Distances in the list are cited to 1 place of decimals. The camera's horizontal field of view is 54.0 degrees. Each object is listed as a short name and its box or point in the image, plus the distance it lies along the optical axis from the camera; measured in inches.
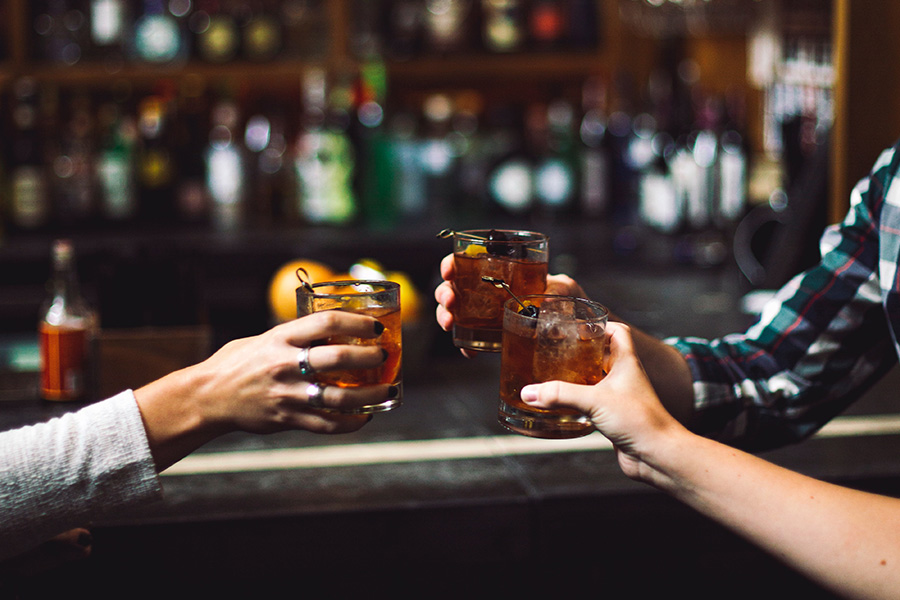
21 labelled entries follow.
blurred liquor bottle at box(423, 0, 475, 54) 110.3
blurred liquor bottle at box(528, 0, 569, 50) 111.6
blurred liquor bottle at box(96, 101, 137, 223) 104.7
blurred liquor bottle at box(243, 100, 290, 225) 109.7
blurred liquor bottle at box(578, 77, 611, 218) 109.7
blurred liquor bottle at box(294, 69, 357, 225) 104.5
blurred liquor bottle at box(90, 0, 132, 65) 107.7
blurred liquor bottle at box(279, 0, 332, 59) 111.4
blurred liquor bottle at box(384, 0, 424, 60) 110.7
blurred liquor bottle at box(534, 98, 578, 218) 109.9
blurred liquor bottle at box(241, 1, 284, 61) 110.3
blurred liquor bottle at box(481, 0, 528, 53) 111.0
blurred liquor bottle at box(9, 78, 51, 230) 101.3
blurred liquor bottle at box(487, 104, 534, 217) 109.4
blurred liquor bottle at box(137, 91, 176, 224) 108.0
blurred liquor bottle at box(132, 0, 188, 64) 107.7
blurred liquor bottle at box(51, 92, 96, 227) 104.0
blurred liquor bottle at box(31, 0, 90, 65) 109.3
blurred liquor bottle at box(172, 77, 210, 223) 107.9
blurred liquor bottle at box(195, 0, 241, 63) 109.3
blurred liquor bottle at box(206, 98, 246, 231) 104.7
